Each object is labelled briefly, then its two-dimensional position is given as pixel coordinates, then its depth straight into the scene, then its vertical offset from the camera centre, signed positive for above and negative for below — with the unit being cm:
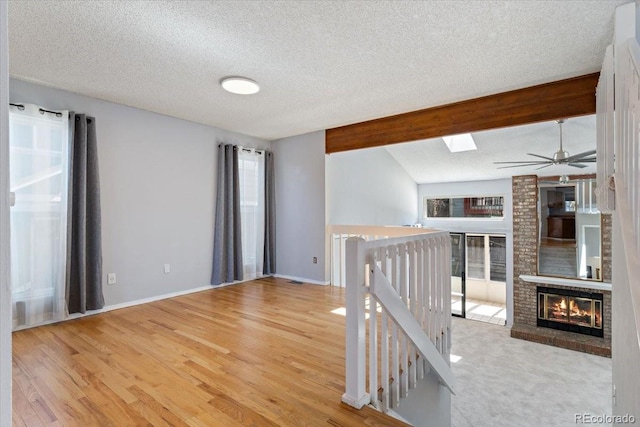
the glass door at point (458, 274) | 759 -147
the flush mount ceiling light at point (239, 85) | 300 +130
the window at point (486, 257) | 835 -116
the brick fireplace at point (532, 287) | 536 -141
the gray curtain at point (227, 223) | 450 -11
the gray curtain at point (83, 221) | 317 -5
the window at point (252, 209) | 489 +11
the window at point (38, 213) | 287 +3
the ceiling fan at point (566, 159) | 439 +82
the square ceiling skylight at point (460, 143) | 688 +163
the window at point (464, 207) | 849 +25
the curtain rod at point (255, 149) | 464 +107
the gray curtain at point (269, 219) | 519 -5
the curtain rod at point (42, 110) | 286 +102
